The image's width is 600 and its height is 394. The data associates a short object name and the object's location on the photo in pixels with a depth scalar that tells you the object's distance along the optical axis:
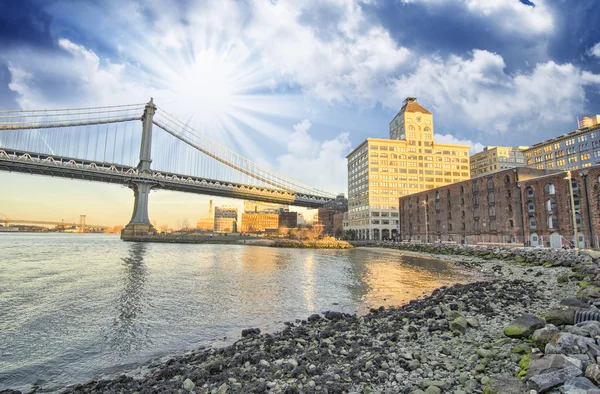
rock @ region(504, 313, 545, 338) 9.05
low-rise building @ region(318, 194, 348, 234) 170.20
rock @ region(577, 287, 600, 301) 12.42
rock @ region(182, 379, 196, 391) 7.59
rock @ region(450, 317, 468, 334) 10.69
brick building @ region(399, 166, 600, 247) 44.81
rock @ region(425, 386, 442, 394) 6.29
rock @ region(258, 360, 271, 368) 8.75
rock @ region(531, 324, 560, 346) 7.93
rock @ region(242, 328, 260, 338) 12.26
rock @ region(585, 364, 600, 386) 5.40
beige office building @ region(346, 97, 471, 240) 117.11
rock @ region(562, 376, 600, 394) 5.11
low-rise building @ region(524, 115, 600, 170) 103.62
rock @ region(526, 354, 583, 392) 5.54
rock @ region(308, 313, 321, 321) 14.09
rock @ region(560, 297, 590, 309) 11.12
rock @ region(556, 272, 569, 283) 20.30
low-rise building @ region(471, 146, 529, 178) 145.75
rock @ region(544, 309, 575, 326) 9.41
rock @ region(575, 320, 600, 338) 7.39
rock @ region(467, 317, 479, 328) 11.25
